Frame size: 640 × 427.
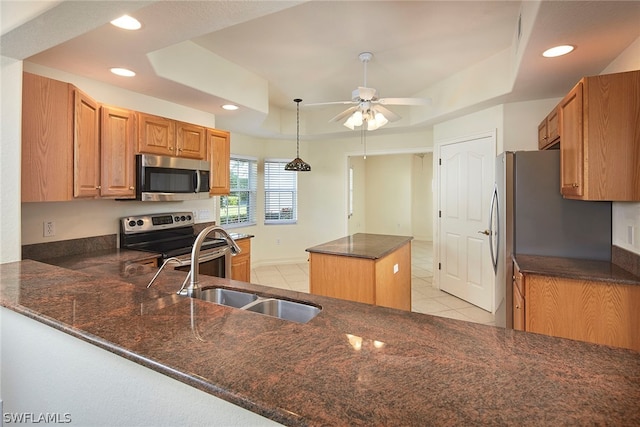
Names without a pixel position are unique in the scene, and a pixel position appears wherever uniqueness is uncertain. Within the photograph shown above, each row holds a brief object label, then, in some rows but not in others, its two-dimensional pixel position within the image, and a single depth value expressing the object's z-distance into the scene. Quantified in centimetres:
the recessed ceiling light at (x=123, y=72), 255
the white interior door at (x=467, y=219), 382
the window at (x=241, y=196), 538
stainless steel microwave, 285
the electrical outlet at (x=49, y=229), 251
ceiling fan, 280
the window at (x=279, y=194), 602
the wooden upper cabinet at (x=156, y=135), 287
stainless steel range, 292
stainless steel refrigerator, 246
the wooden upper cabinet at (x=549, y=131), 263
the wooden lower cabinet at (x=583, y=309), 195
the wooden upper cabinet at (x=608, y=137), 192
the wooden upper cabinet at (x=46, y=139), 204
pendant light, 489
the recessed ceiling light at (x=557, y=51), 215
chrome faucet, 136
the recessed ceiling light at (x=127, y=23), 182
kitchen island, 276
